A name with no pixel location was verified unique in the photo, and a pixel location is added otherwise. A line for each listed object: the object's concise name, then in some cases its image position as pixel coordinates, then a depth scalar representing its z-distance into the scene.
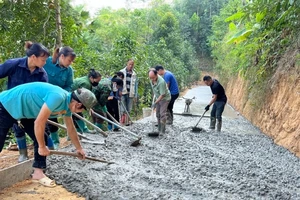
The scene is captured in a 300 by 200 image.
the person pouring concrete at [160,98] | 6.29
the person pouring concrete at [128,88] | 7.05
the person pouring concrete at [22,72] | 3.28
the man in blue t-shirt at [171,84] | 7.53
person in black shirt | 7.08
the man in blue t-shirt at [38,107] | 2.65
